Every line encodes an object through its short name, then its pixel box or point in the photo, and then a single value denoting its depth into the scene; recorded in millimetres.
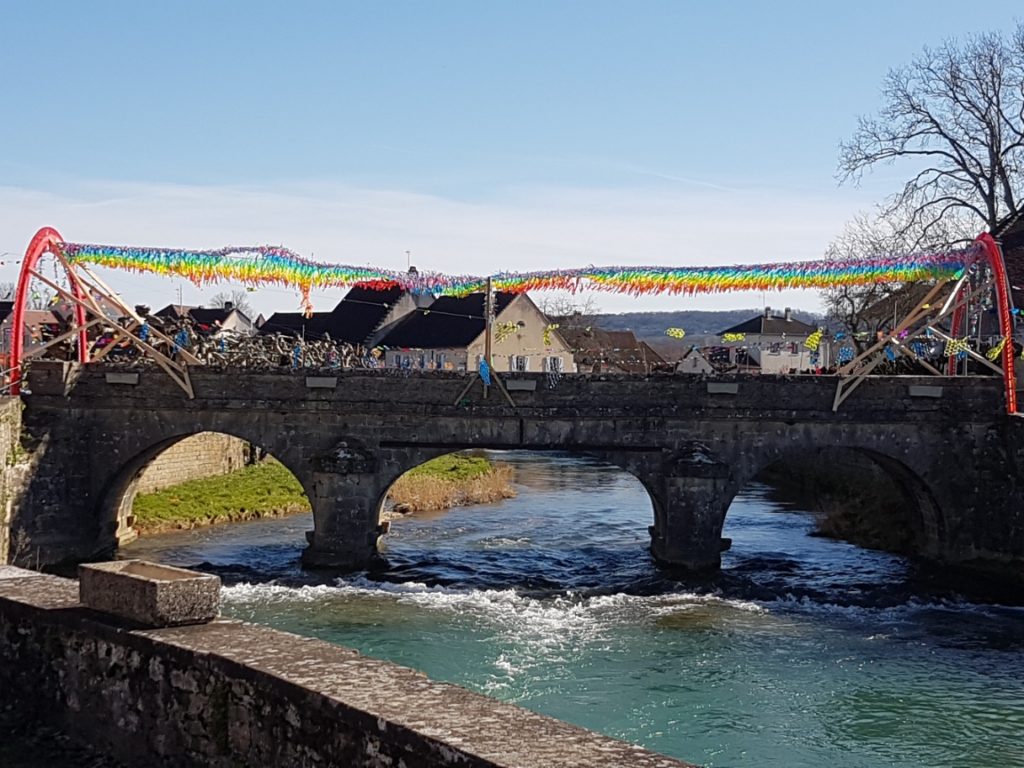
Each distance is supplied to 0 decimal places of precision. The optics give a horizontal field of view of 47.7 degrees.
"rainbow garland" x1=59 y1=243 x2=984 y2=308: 25203
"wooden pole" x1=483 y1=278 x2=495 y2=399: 24281
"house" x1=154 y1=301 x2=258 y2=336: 69750
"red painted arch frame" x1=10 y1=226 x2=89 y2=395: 25125
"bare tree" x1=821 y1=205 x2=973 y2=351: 38312
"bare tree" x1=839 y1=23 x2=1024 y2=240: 36562
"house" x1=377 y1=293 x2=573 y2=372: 51281
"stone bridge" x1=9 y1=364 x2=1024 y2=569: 24625
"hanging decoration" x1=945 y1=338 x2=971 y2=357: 23375
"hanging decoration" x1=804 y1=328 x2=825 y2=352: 25484
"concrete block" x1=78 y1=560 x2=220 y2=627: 8523
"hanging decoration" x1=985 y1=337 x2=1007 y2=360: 25969
